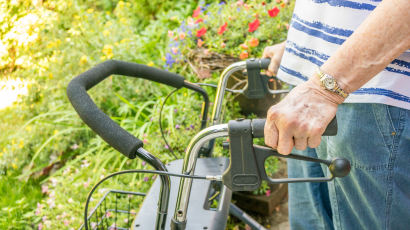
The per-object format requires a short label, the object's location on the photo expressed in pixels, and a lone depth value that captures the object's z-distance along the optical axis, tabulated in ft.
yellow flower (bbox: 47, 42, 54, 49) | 9.76
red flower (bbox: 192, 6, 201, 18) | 8.20
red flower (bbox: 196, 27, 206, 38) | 7.33
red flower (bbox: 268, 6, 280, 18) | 6.72
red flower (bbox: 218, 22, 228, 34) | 7.03
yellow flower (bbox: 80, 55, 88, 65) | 9.00
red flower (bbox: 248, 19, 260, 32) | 6.91
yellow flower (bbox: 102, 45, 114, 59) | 8.75
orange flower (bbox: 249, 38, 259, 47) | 6.50
